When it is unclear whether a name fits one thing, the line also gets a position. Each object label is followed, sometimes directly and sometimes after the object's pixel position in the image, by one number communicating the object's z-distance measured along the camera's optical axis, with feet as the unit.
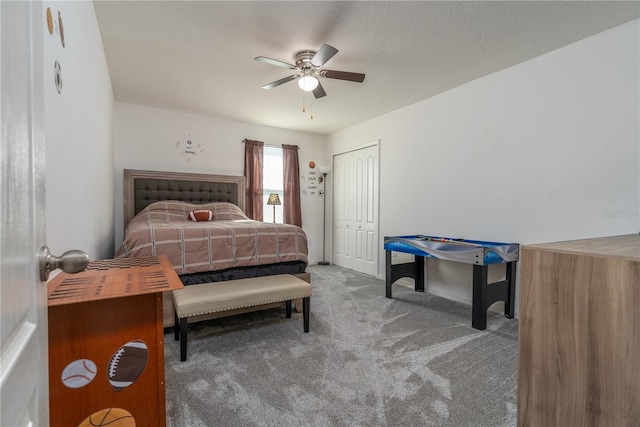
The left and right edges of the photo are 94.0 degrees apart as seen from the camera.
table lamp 15.90
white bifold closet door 15.23
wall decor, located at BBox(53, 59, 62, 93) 4.09
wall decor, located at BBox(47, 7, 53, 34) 3.71
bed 8.23
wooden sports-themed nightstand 3.48
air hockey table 8.60
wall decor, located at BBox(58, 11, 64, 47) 4.30
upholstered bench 6.79
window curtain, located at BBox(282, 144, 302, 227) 17.12
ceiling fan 8.22
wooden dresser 2.74
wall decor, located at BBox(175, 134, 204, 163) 14.43
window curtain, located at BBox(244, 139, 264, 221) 15.92
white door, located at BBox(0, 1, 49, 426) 1.32
